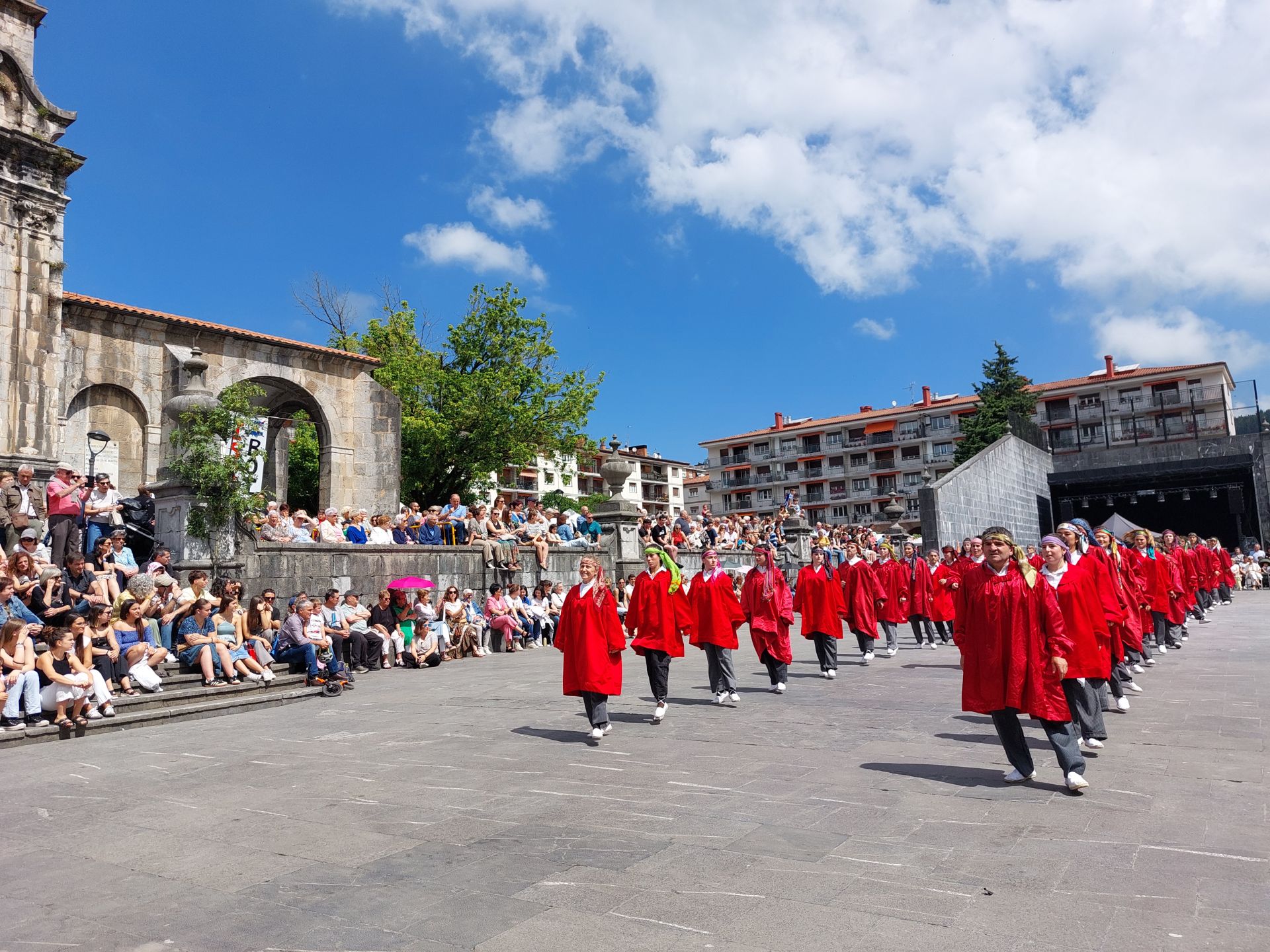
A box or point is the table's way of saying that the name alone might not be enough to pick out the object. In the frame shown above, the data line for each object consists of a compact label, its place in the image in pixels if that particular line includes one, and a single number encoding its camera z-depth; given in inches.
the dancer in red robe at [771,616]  408.8
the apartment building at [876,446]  2590.6
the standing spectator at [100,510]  518.3
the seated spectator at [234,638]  451.8
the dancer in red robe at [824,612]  474.0
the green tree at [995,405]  2128.4
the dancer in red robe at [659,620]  349.7
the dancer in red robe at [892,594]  584.4
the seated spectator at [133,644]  397.7
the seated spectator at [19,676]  338.3
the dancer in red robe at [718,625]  385.1
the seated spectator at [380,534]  666.2
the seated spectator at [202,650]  433.7
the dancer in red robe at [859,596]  531.2
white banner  527.8
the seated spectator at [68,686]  346.6
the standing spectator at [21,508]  490.6
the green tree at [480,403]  1328.7
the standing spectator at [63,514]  493.0
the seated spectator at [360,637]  557.0
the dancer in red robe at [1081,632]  247.8
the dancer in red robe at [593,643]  308.0
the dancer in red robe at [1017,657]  226.1
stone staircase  348.8
